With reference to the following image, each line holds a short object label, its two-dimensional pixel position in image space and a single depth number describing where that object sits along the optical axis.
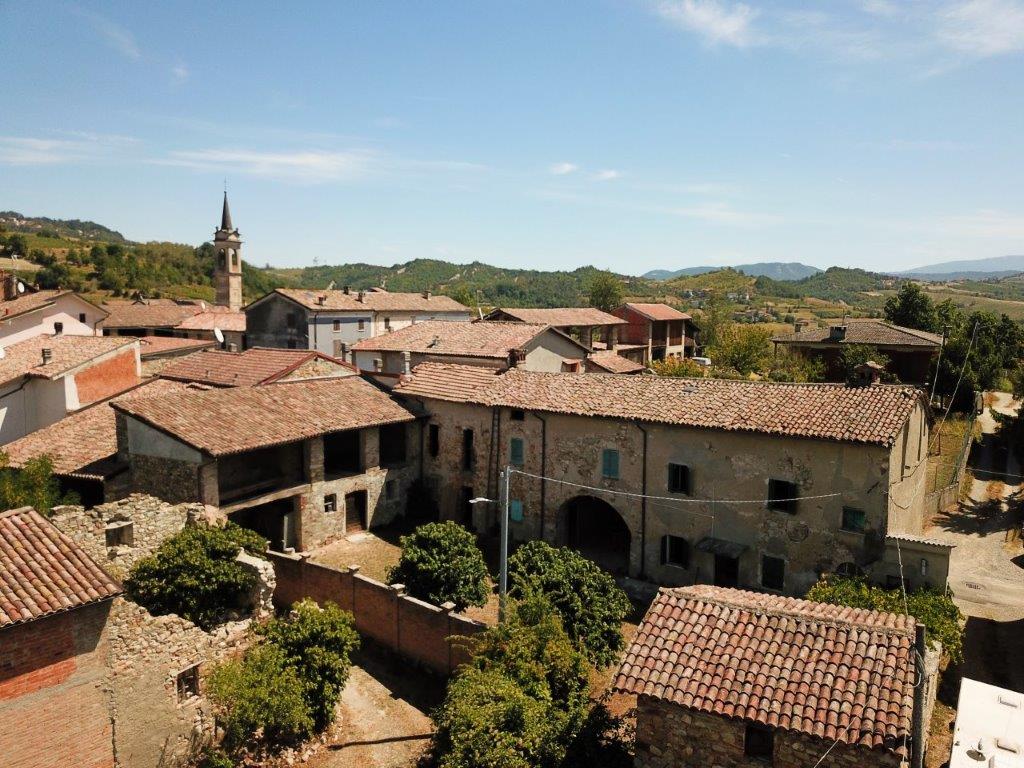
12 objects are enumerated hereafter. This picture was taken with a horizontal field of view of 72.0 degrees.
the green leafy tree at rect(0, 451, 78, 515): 23.08
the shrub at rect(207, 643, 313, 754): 16.06
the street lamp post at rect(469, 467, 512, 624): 18.56
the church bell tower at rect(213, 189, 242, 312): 81.50
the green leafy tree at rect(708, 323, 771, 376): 59.25
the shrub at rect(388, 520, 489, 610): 22.14
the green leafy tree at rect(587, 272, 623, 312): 92.94
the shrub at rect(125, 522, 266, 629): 19.33
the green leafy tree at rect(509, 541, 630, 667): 19.47
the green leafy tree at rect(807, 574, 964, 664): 18.12
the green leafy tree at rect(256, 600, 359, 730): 17.56
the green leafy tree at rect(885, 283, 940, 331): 59.38
